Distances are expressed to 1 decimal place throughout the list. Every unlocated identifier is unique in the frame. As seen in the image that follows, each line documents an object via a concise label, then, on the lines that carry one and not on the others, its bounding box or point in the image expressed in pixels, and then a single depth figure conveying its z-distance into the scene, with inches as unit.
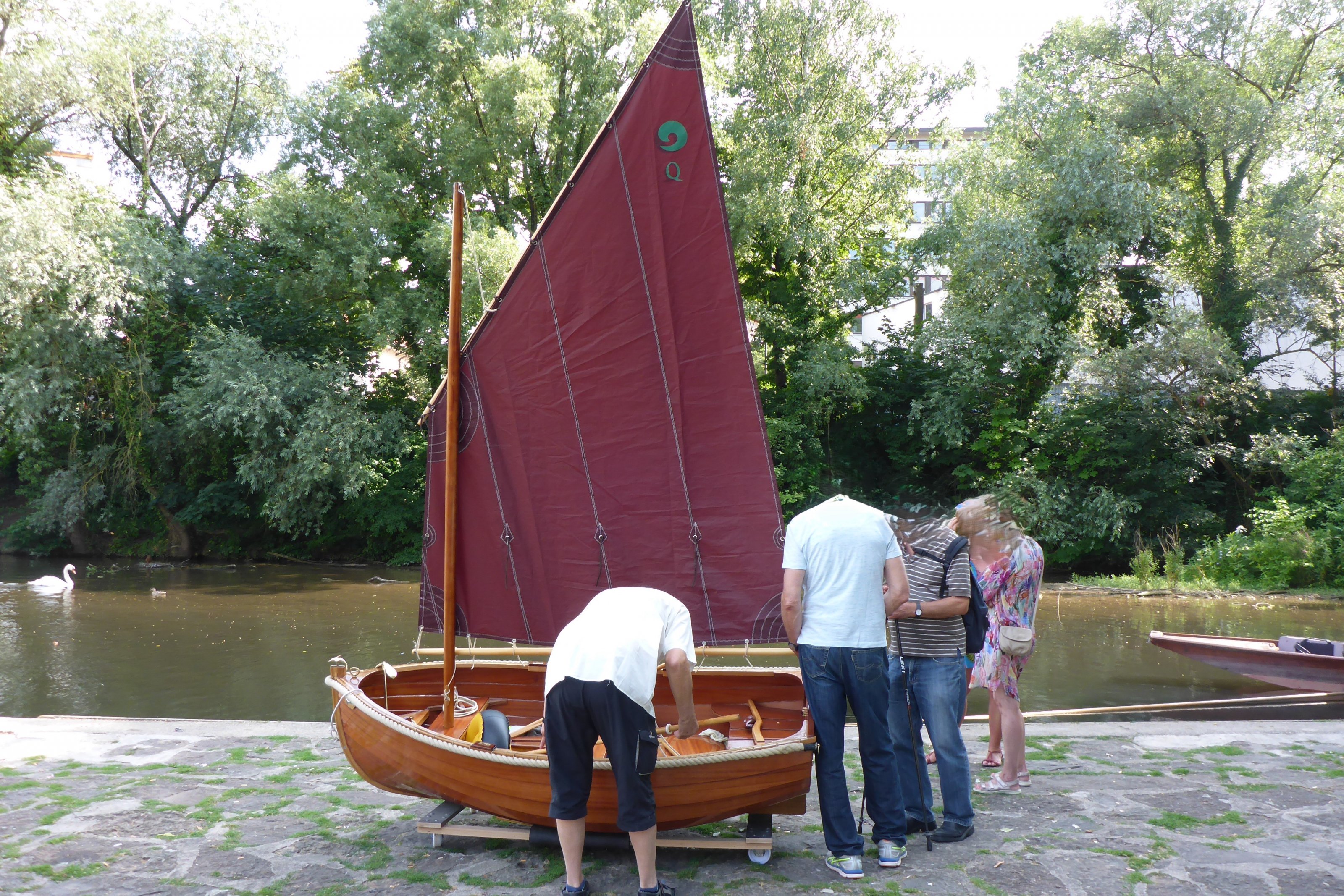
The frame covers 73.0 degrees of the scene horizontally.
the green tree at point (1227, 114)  637.9
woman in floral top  154.4
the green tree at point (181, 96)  720.3
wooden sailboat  169.3
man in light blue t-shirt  130.2
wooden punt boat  289.6
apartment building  742.5
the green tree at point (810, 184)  676.1
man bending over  118.0
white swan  567.2
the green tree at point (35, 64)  668.1
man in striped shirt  140.6
